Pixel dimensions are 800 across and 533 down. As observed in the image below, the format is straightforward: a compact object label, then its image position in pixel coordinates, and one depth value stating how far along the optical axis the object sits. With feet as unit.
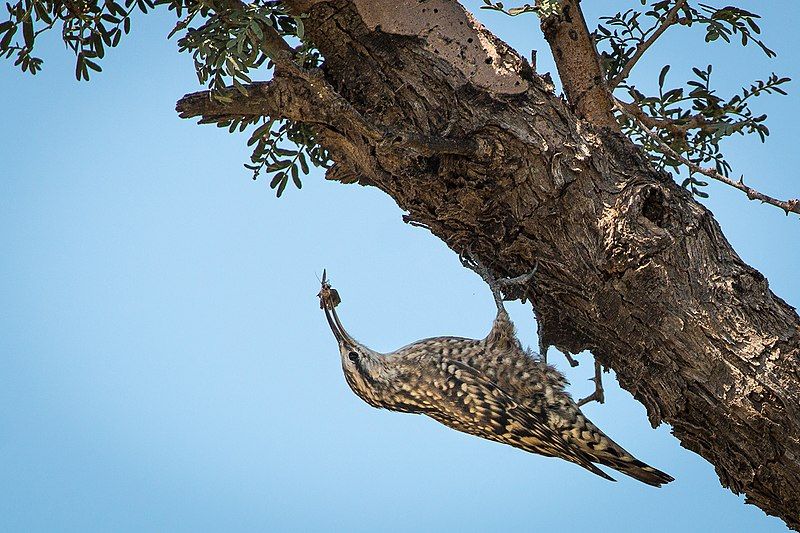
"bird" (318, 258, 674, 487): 22.94
